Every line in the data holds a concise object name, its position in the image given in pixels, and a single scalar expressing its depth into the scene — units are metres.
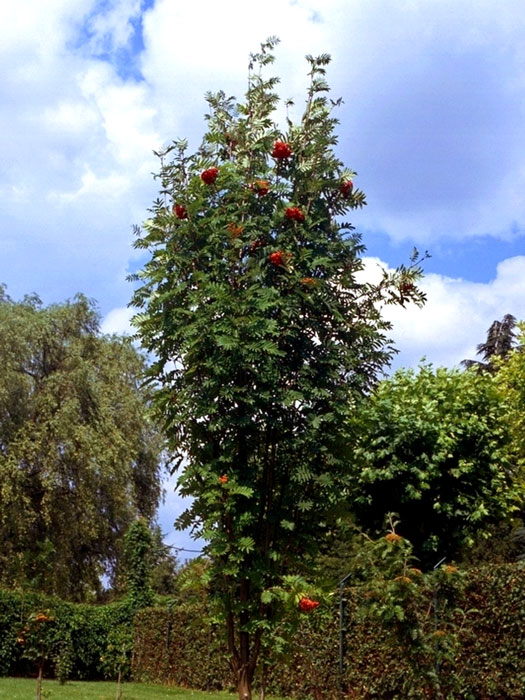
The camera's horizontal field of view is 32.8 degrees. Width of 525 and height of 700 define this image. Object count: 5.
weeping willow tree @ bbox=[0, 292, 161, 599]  25.00
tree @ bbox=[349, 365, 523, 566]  20.19
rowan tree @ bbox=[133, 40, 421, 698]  6.18
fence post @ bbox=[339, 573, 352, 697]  14.16
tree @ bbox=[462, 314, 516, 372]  42.25
